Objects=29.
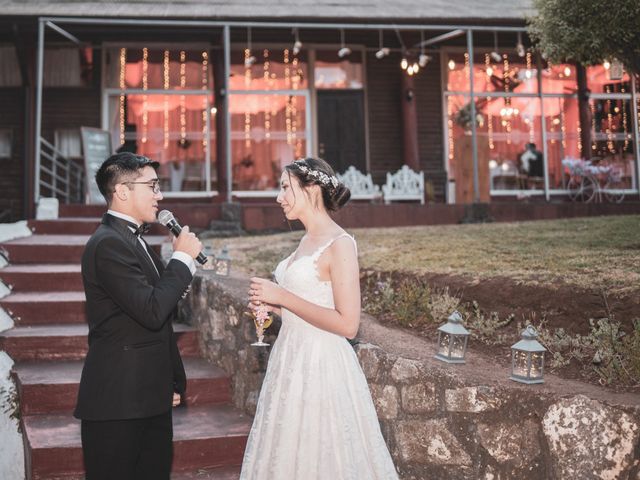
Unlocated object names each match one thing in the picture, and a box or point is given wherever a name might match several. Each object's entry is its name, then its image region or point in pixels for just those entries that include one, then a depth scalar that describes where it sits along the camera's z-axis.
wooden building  13.25
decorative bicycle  13.61
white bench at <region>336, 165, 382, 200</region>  12.49
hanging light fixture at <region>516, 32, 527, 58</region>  12.65
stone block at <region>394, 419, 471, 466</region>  3.46
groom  2.73
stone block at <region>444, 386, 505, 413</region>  3.39
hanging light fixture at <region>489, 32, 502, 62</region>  13.28
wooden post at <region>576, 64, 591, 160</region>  14.94
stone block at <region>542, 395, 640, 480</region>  3.12
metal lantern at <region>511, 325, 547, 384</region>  3.41
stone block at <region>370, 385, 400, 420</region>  3.68
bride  2.75
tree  6.57
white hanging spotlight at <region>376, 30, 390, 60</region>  12.46
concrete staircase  4.25
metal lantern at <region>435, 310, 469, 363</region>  3.70
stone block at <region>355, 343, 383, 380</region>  3.79
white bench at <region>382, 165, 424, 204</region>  12.48
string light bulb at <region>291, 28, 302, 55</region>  12.23
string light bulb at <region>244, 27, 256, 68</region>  14.16
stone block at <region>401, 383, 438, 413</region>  3.55
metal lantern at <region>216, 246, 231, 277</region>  6.16
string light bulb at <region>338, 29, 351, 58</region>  12.53
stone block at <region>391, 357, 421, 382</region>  3.63
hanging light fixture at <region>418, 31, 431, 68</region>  12.86
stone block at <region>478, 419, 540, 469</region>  3.32
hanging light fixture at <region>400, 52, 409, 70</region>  13.16
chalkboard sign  12.17
